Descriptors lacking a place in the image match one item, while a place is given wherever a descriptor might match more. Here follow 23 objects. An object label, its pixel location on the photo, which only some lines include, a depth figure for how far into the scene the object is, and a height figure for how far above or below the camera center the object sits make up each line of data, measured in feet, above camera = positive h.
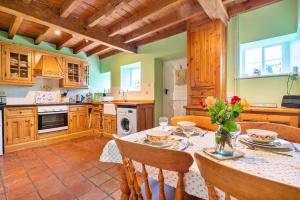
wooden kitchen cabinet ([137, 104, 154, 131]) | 10.44 -1.32
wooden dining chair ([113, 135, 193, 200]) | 1.83 -0.82
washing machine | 10.39 -1.61
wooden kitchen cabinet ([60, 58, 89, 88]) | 12.64 +2.06
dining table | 1.97 -0.97
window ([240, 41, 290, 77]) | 7.53 +2.03
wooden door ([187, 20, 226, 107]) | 7.81 +1.99
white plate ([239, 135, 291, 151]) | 2.86 -0.91
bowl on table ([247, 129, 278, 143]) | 3.03 -0.77
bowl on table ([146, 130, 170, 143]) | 3.12 -0.80
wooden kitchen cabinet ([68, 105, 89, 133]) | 12.06 -1.68
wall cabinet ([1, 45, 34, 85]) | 9.68 +2.17
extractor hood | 10.92 +2.20
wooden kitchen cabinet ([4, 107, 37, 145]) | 9.17 -1.74
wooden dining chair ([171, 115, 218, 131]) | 4.95 -0.78
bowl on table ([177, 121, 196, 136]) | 4.05 -0.81
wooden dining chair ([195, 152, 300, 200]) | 1.10 -0.71
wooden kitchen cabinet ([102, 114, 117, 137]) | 11.80 -2.11
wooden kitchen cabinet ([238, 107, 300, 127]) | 5.84 -0.72
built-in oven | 10.48 -1.47
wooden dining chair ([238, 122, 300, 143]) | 3.61 -0.79
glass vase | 2.53 -0.73
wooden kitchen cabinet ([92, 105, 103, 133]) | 12.92 -1.70
